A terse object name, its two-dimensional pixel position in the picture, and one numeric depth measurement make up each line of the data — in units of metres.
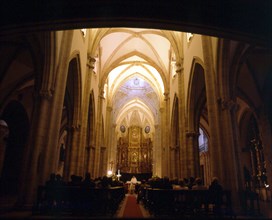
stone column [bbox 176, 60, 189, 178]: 15.16
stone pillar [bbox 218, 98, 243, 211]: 8.71
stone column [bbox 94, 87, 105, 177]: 20.73
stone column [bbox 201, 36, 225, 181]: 9.39
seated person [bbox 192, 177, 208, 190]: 8.57
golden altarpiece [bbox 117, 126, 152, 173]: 43.94
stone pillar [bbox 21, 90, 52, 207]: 8.11
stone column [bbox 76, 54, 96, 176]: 14.41
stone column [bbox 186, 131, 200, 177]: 14.62
